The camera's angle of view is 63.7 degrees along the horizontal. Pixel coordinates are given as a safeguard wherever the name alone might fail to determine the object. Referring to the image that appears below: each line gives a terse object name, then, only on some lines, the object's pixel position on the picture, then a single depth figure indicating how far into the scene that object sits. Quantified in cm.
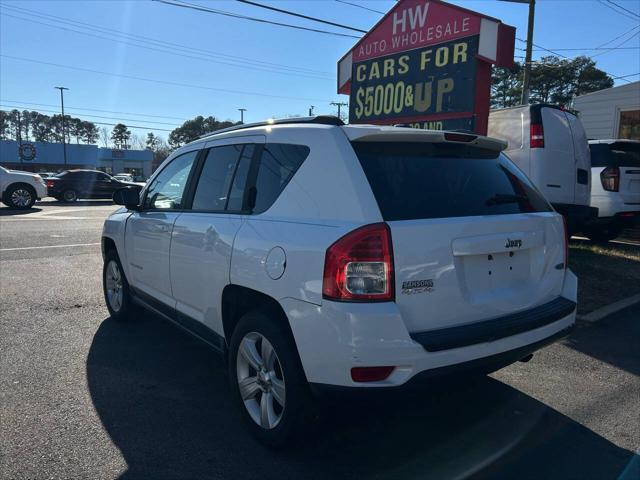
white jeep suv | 255
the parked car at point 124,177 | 5196
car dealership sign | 762
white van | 761
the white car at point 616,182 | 911
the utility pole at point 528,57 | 1731
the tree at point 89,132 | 11400
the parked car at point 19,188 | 1805
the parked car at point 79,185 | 2441
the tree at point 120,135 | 11138
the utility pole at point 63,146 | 7206
